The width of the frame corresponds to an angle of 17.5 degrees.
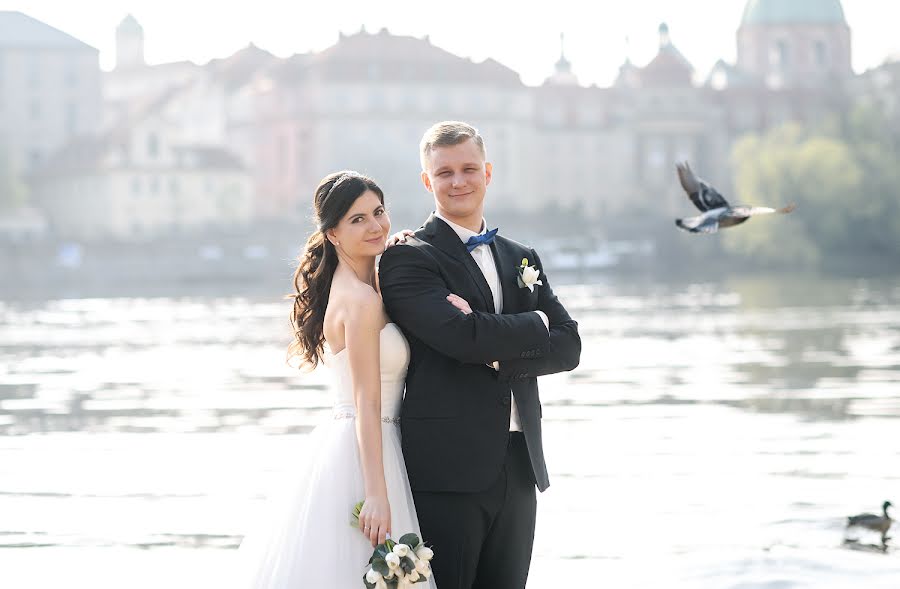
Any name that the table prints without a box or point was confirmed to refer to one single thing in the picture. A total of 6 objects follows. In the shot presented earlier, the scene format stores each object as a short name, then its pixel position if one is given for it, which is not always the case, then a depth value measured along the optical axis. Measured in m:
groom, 7.77
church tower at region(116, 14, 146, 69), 187.40
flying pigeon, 10.62
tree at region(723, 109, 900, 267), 99.08
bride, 7.78
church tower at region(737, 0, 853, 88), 192.43
